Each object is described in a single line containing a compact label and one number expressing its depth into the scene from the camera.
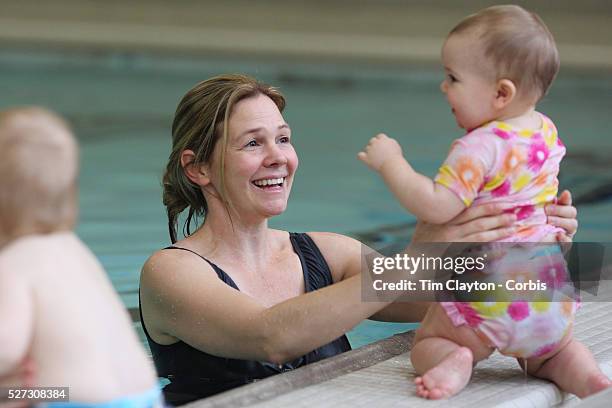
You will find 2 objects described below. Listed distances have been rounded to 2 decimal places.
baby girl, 3.71
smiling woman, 4.16
